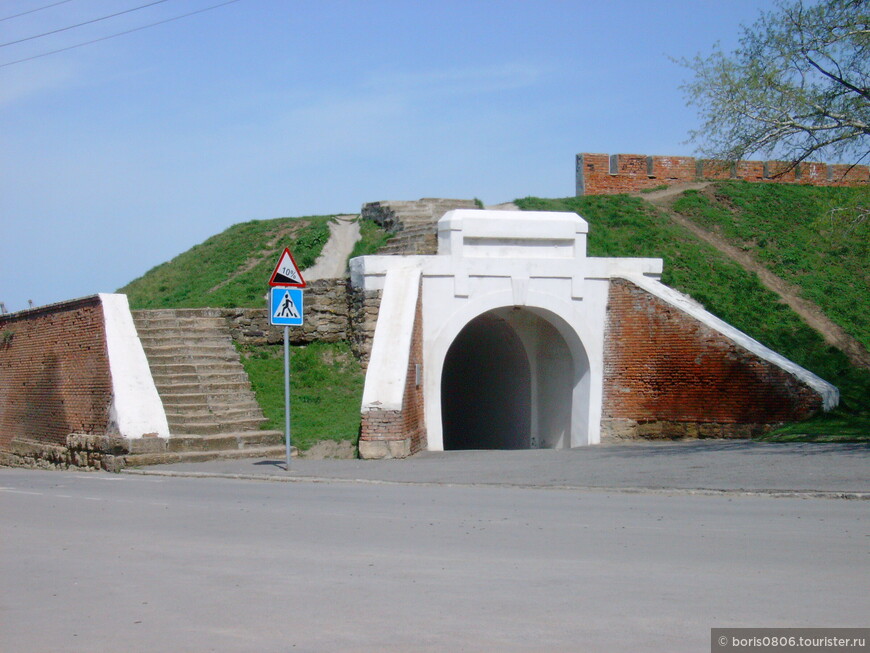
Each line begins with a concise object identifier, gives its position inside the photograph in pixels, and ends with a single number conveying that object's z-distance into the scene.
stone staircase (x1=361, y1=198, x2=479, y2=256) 23.48
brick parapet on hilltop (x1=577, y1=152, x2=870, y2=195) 32.75
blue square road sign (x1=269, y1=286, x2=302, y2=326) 15.12
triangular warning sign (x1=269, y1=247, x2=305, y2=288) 15.16
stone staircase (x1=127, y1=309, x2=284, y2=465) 16.27
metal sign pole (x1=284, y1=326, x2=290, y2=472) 14.66
